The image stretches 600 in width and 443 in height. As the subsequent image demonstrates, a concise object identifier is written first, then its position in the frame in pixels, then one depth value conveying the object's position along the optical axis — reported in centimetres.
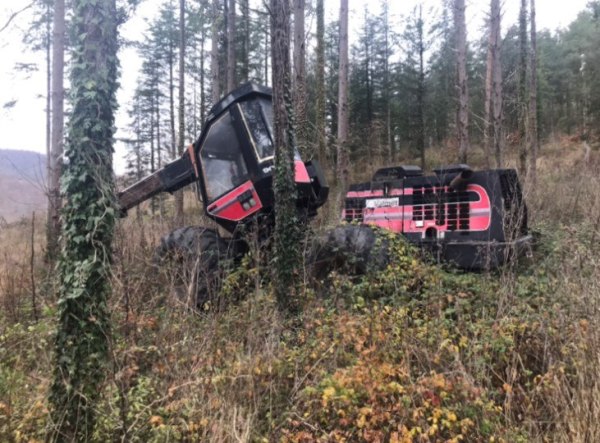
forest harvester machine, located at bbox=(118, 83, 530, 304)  562
